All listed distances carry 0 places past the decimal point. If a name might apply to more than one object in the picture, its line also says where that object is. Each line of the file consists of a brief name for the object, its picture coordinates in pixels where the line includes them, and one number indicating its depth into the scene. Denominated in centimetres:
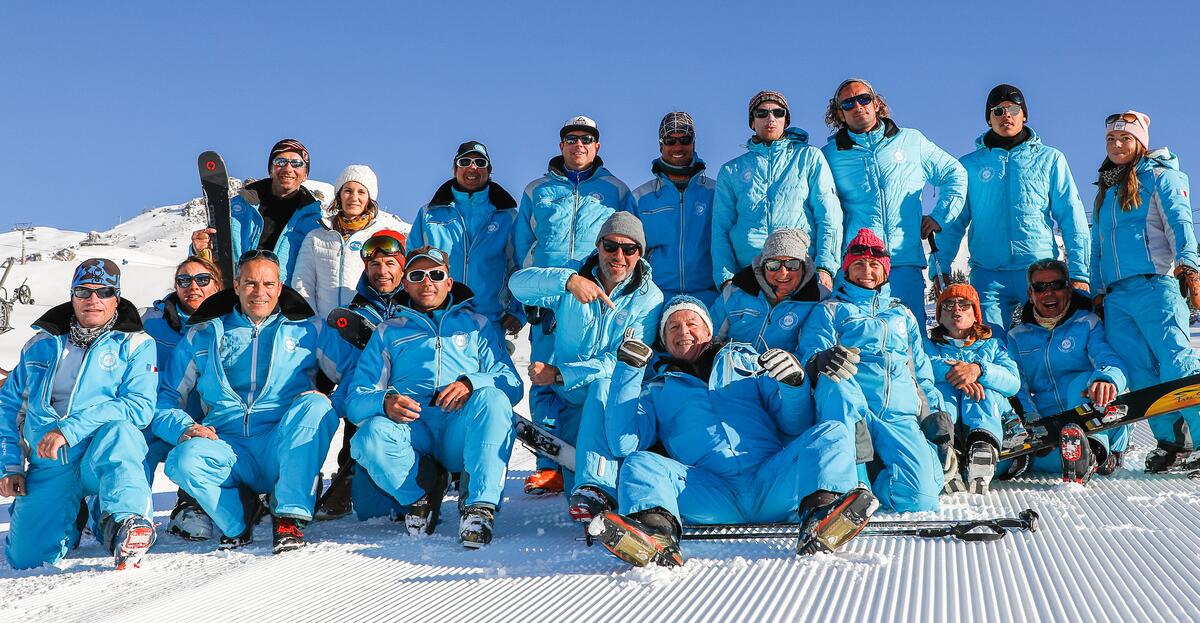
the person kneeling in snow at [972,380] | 464
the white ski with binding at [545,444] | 473
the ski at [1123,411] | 489
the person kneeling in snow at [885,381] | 420
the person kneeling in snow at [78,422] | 408
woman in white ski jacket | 596
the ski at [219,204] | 616
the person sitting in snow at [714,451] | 328
